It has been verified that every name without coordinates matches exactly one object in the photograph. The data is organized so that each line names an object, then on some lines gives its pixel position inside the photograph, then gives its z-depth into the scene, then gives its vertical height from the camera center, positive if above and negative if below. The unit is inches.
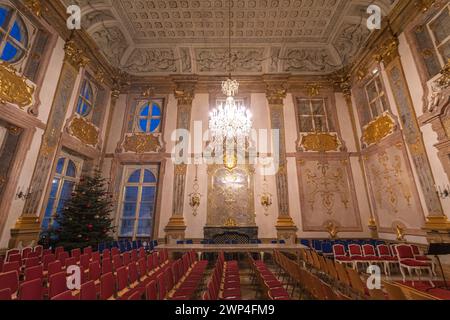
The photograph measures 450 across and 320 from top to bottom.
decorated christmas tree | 224.4 +0.0
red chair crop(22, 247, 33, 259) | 167.4 -25.0
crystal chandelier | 218.2 +99.6
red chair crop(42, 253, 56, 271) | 148.3 -26.6
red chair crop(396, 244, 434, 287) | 176.1 -32.4
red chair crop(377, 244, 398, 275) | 199.8 -33.4
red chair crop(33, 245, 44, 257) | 170.2 -25.6
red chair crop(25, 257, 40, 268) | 134.3 -26.0
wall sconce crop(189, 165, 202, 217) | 305.1 +31.3
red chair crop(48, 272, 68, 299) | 89.2 -26.8
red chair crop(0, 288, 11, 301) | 66.8 -23.1
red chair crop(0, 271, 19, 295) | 95.0 -26.9
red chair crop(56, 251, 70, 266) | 152.1 -26.0
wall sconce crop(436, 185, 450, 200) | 188.2 +26.0
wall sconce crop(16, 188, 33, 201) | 195.8 +23.4
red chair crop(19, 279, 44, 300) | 80.1 -26.6
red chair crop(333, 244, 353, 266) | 206.8 -33.2
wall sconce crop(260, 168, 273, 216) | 301.6 +28.5
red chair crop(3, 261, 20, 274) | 116.3 -25.1
